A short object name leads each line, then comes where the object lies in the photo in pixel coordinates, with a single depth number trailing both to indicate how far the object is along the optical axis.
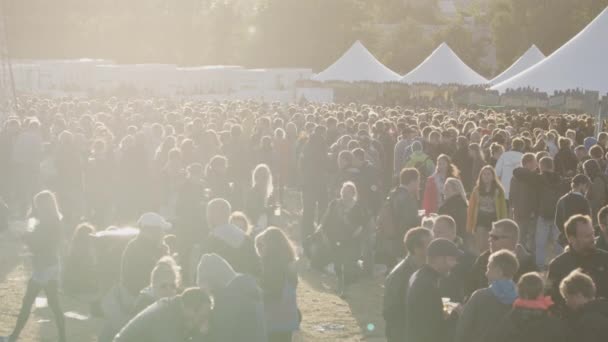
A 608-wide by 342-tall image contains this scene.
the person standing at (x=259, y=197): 13.98
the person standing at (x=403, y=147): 18.19
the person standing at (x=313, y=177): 16.39
